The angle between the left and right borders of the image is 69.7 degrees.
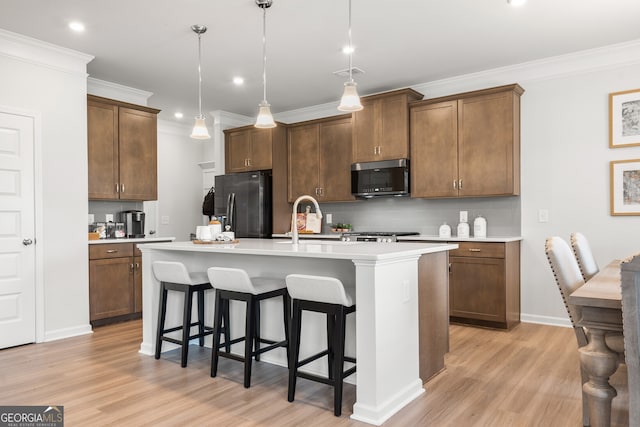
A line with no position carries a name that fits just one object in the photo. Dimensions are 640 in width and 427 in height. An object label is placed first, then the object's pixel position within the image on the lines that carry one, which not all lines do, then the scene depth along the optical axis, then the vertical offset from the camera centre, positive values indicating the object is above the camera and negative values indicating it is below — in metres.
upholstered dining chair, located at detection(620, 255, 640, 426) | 1.52 -0.40
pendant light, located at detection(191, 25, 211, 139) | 3.72 +0.71
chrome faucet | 3.37 -0.17
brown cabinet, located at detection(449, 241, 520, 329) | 4.23 -0.70
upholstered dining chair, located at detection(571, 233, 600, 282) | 2.70 -0.29
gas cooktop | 4.82 -0.27
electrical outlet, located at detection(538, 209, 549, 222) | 4.50 -0.05
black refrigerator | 5.89 +0.10
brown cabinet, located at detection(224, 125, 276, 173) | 6.05 +0.86
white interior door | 3.79 -0.15
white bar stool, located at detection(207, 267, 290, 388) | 2.82 -0.53
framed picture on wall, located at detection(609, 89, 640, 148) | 4.07 +0.81
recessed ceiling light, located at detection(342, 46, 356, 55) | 4.13 +1.47
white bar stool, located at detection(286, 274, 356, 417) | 2.42 -0.54
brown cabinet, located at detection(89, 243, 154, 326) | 4.52 -0.71
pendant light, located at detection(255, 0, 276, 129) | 3.51 +0.73
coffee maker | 5.26 -0.11
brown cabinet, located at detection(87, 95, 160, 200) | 4.71 +0.67
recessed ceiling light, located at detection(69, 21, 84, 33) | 3.57 +1.47
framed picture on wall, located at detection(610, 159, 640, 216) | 4.06 +0.20
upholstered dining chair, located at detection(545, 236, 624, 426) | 2.14 -0.33
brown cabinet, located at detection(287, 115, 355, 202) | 5.68 +0.67
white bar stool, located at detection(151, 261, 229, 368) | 3.25 -0.57
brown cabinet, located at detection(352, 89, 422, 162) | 5.00 +0.94
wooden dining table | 1.69 -0.53
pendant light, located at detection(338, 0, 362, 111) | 3.04 +0.75
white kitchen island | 2.38 -0.52
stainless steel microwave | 5.00 +0.36
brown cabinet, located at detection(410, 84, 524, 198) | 4.44 +0.67
